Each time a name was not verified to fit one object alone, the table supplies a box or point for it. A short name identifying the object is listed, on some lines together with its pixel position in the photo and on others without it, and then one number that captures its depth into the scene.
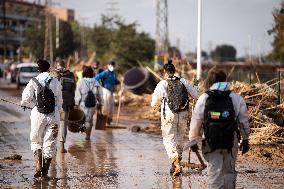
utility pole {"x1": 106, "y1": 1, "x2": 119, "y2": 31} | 62.28
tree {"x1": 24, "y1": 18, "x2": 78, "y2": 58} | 96.56
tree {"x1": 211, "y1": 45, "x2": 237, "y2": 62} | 183.12
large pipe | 33.84
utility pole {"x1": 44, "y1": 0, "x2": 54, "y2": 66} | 76.64
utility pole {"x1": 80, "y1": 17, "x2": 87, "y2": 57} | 110.94
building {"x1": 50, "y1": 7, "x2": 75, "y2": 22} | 175.98
